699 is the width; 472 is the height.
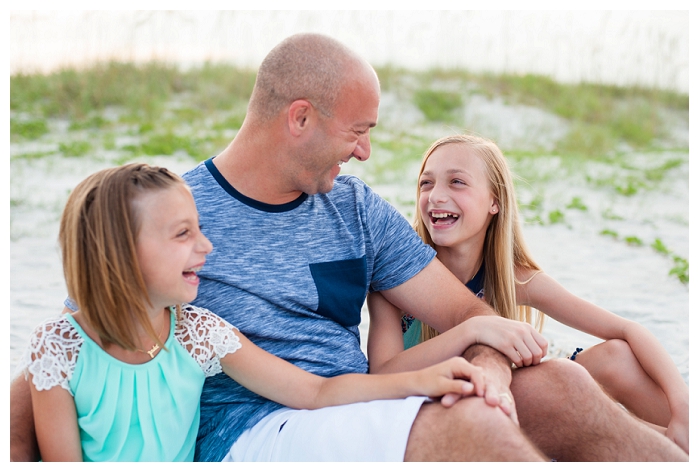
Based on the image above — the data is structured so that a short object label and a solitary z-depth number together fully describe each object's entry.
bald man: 2.13
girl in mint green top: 1.92
